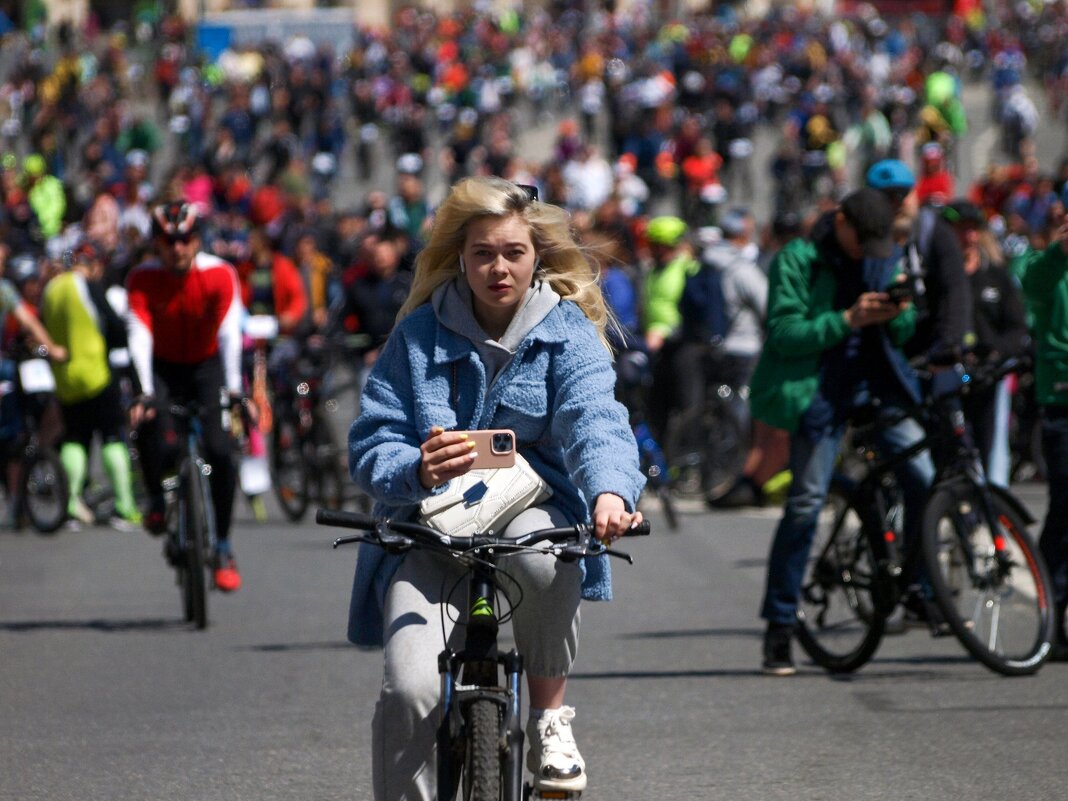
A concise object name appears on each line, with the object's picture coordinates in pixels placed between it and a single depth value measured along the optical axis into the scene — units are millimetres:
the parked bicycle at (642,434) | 27406
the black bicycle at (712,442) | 31469
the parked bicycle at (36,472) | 29406
